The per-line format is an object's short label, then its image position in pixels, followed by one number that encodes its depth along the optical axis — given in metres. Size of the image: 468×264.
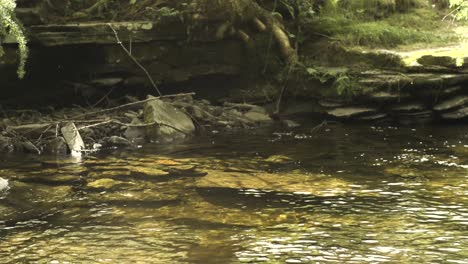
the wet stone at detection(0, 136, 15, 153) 17.98
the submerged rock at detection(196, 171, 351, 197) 12.58
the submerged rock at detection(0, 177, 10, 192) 12.94
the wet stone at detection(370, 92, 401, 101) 20.23
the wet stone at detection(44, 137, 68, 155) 17.78
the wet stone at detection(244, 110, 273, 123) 22.00
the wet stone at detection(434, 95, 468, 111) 20.14
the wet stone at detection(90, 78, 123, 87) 21.94
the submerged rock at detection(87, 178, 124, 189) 13.27
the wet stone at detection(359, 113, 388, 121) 20.98
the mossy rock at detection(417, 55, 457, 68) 19.98
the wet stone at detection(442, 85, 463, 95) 19.97
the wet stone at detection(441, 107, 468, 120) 20.30
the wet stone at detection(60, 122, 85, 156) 17.58
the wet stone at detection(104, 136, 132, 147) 18.78
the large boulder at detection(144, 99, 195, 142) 19.50
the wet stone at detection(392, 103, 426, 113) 20.61
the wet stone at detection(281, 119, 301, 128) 21.36
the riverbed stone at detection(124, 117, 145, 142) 19.53
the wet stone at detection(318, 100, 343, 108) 21.50
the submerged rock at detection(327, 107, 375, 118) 21.00
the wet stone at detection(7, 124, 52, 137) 18.64
